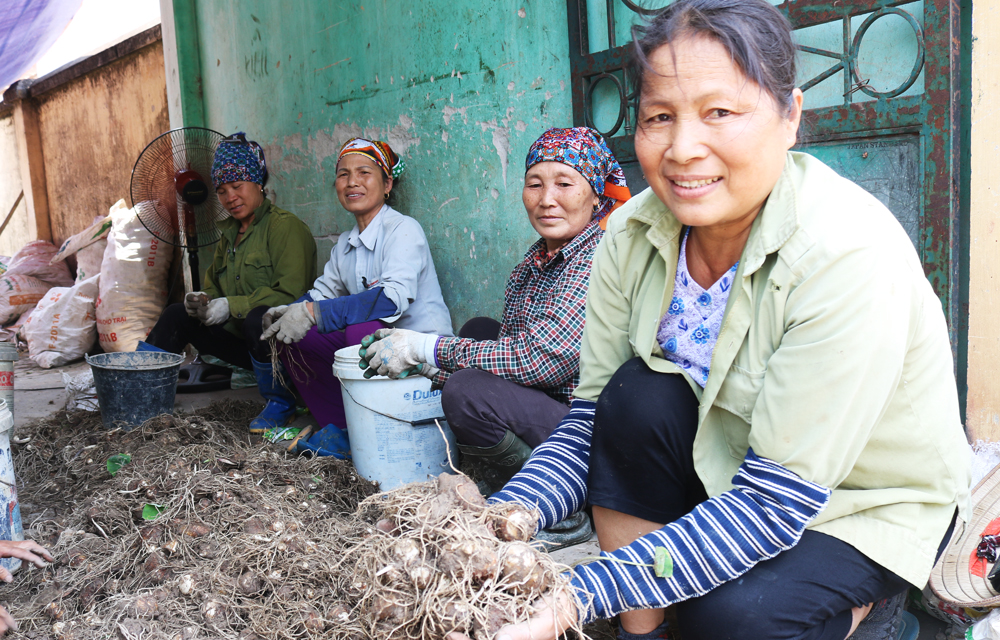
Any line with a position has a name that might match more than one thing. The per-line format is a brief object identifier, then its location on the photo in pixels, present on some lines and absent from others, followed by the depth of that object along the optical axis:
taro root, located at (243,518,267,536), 2.35
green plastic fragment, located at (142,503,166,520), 2.50
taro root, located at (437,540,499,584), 1.17
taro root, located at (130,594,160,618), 1.98
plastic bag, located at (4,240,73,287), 7.11
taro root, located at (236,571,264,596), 2.05
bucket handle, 2.68
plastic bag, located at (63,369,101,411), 4.05
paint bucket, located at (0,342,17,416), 3.15
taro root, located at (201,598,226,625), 1.95
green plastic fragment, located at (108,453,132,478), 3.05
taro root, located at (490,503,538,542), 1.26
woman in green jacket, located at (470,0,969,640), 1.17
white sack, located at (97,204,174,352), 5.32
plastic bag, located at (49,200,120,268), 5.95
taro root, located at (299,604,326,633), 1.85
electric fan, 4.50
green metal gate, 1.85
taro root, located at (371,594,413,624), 1.18
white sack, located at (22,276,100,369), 5.57
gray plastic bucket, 3.41
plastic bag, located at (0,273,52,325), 6.83
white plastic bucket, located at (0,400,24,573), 2.20
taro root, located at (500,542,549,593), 1.18
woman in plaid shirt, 2.26
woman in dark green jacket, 3.79
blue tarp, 3.51
